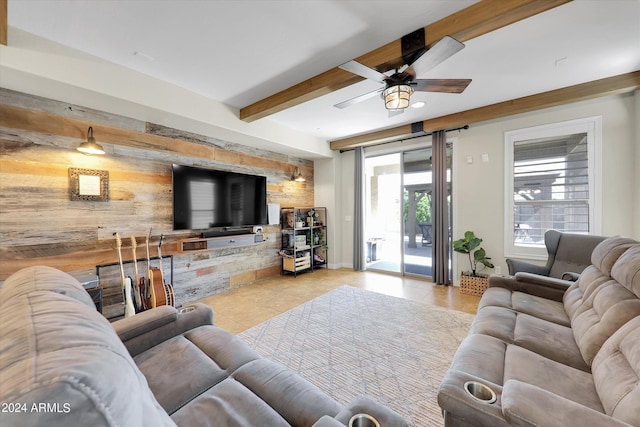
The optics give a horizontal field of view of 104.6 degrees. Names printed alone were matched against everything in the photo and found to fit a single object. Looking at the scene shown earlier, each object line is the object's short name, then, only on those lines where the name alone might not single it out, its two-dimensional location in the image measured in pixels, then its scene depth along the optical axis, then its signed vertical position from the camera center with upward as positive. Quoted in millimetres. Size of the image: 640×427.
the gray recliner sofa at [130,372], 396 -396
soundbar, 3762 -358
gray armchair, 2814 -590
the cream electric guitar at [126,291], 2676 -884
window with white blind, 3281 +342
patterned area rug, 1809 -1326
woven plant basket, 3666 -1151
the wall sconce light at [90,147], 2588 +680
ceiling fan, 1936 +1137
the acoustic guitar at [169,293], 2979 -1011
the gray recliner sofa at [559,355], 912 -768
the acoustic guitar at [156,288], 2855 -910
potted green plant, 3699 -852
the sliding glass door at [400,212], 4797 -71
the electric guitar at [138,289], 2867 -914
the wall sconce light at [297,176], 5129 +710
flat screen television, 3436 +178
